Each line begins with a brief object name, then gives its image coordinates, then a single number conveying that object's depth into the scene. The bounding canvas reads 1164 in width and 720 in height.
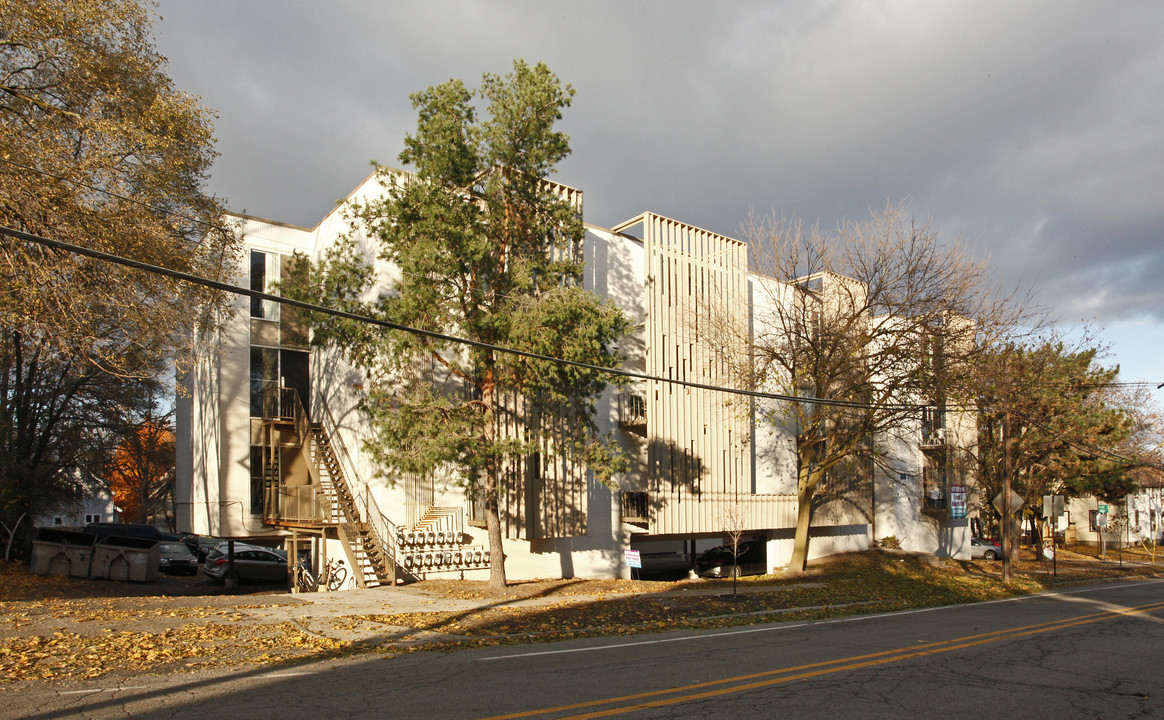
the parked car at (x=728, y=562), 28.64
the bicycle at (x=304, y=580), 23.89
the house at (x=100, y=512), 74.51
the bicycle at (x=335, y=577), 21.80
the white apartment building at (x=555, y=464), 21.83
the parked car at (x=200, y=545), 32.22
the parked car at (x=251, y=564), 28.02
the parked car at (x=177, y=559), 31.38
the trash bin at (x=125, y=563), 22.44
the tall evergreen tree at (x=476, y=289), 15.98
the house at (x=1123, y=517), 46.06
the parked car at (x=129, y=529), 36.03
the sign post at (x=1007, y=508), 23.08
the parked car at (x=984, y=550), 38.16
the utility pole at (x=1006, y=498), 23.08
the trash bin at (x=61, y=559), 22.17
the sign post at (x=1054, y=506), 25.25
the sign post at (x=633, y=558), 18.95
